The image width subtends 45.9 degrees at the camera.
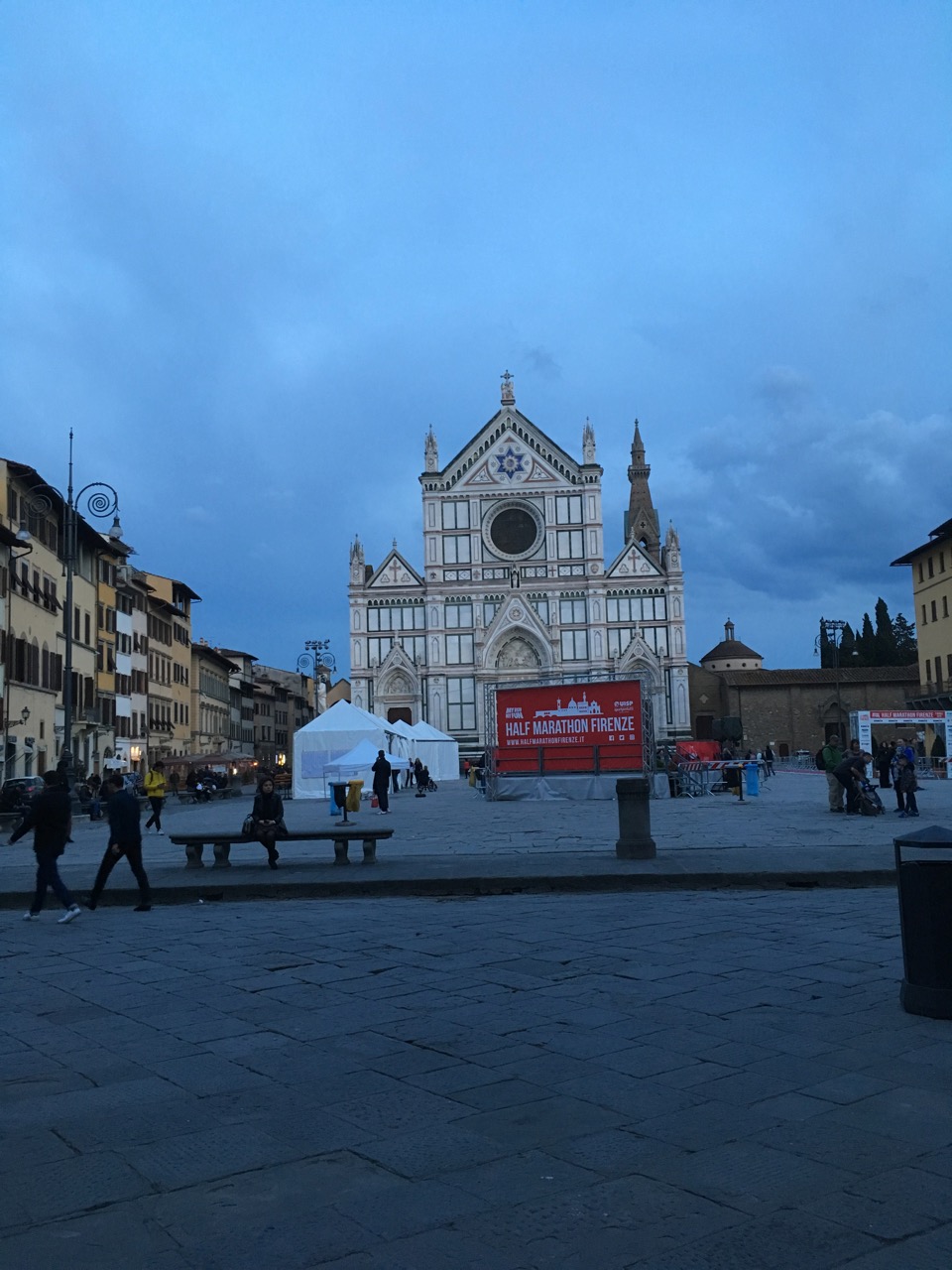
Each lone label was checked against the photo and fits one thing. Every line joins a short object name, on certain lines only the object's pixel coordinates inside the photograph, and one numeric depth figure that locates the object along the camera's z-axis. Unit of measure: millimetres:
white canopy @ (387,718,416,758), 38419
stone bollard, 13289
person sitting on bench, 13898
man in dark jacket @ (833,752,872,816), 20484
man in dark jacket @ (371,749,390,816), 25250
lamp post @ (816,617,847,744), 54288
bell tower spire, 95188
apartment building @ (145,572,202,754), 60750
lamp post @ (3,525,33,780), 33250
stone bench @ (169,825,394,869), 13719
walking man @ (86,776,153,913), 10938
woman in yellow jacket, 21812
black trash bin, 5785
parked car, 25531
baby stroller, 20403
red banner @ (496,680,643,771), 30172
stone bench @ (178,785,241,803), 39062
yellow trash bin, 23266
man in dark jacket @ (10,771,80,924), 10312
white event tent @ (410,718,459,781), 48438
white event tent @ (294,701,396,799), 34844
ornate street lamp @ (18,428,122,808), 24125
